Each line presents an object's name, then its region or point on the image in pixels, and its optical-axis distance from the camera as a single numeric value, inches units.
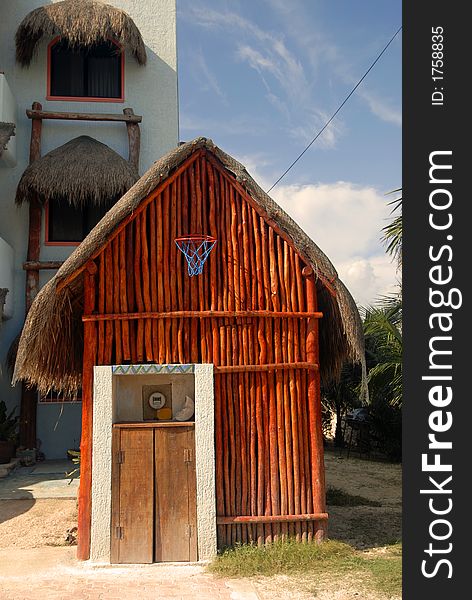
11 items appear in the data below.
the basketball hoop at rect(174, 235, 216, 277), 290.4
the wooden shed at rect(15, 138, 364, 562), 278.4
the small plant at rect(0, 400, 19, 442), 479.5
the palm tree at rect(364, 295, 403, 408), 518.0
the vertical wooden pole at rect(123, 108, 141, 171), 547.5
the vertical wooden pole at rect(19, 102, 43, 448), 511.8
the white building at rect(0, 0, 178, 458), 523.2
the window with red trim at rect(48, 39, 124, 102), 569.0
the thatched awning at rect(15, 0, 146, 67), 533.3
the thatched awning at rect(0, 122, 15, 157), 476.7
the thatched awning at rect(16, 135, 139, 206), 501.4
